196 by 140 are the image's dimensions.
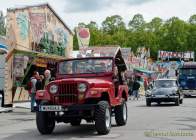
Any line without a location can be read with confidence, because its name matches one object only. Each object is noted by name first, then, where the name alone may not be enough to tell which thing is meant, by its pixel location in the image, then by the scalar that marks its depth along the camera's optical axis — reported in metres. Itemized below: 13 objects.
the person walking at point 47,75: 23.26
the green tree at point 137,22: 133.50
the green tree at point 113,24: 131.75
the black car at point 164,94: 29.66
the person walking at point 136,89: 40.84
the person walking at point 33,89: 23.88
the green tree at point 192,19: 137.00
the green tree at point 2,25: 37.06
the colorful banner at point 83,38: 43.38
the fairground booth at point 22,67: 29.53
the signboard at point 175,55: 98.07
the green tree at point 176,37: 119.30
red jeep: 13.97
